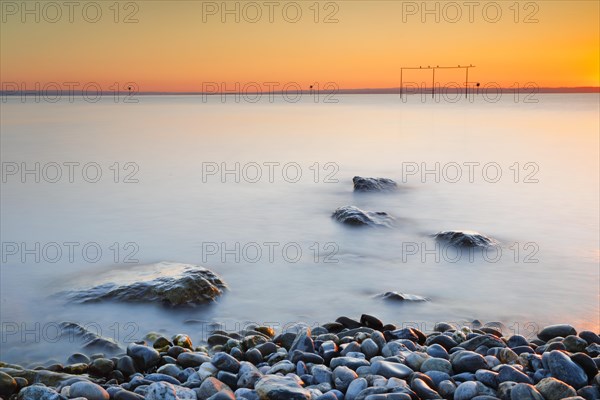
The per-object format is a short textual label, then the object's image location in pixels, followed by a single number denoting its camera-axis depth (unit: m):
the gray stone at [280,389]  2.96
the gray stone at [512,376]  3.20
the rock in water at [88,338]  4.33
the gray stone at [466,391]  3.07
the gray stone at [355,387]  3.08
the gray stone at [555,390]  3.01
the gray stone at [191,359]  3.73
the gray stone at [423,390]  3.05
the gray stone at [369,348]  3.74
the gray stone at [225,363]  3.49
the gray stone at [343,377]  3.23
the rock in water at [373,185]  10.76
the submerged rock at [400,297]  5.30
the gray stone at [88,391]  3.02
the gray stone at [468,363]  3.38
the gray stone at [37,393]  2.96
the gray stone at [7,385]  3.30
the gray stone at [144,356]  3.76
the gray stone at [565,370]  3.20
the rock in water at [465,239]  6.94
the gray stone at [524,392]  2.96
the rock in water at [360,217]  8.01
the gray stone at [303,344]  3.74
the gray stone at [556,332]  4.28
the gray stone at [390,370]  3.27
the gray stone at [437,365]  3.39
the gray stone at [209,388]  3.12
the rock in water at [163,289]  5.16
